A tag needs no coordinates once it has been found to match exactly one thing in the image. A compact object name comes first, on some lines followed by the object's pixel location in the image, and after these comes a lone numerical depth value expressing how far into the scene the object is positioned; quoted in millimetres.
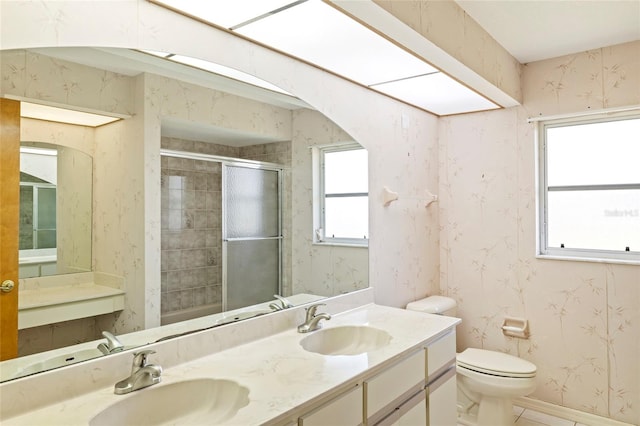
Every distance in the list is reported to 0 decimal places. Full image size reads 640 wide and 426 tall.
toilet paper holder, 3035
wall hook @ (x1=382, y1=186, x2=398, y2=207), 2719
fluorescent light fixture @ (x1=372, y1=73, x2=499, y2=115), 2514
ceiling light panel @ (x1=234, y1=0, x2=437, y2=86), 1677
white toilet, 2535
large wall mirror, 1317
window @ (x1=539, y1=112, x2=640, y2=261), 2756
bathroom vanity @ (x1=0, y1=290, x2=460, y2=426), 1197
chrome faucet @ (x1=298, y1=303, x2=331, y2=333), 1966
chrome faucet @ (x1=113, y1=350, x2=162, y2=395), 1287
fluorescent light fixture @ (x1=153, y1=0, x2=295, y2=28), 1537
